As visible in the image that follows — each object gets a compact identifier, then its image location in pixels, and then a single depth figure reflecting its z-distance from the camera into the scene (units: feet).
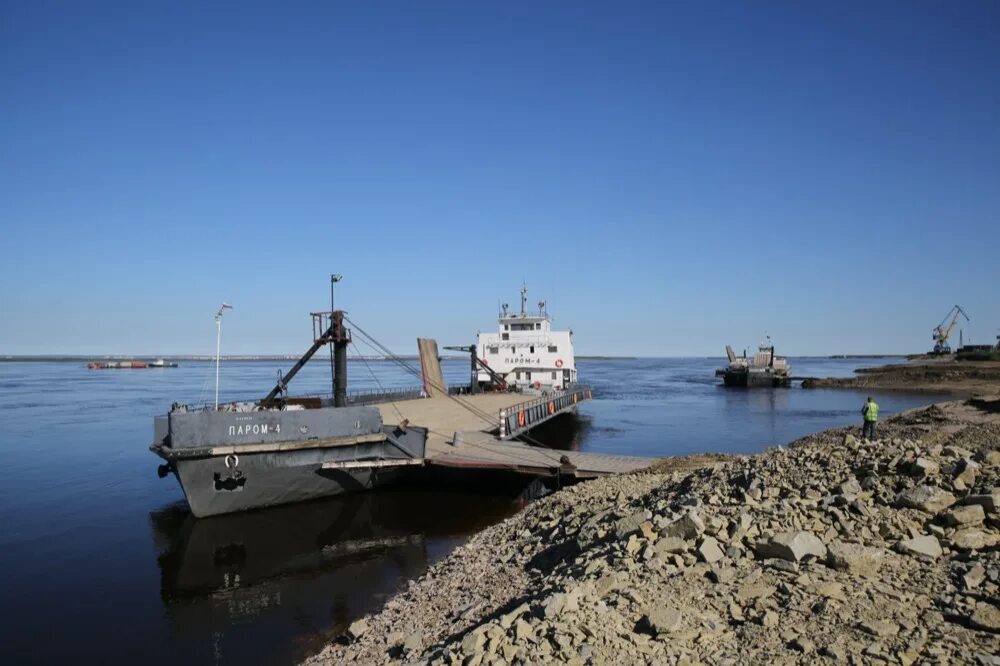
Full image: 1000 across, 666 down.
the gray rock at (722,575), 19.69
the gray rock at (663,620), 17.13
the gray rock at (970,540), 19.88
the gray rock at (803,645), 15.51
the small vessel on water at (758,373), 212.64
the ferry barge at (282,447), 45.80
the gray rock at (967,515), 21.03
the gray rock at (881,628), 15.84
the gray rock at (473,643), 18.12
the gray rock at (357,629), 26.04
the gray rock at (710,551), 21.15
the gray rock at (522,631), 17.89
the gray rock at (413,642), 21.95
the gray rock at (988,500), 21.20
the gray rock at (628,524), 25.57
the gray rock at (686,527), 22.65
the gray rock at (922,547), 19.99
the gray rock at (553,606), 18.48
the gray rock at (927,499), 22.63
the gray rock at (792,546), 20.26
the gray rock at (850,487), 24.71
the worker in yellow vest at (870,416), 54.65
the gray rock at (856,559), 19.26
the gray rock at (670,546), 22.00
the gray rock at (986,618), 15.53
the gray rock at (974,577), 17.51
